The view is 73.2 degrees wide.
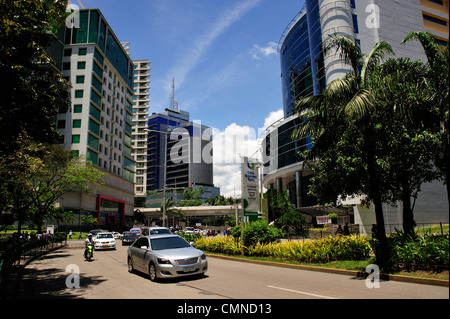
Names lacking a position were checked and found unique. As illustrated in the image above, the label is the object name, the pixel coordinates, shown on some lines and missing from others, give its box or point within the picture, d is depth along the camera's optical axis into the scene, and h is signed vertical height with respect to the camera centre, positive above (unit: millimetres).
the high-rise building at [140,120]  114812 +33672
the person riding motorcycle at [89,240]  18562 -1906
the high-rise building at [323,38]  44375 +25646
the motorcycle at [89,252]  17912 -2524
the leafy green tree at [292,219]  36031 -1643
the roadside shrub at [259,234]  16703 -1517
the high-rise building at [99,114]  55344 +19077
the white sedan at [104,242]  26109 -2845
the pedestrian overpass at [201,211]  87688 -950
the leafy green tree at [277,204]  53081 +350
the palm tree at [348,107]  10625 +3662
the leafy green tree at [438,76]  6717 +3951
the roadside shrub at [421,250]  9289 -1492
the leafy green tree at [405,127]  13133 +3706
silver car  9664 -1664
